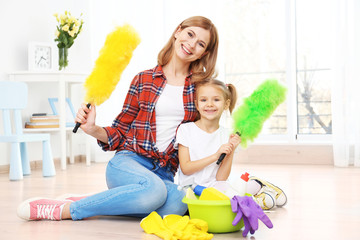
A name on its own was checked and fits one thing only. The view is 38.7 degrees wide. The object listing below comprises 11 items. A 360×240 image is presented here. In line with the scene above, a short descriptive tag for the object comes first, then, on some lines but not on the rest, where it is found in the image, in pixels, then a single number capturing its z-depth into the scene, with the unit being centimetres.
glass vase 417
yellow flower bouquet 416
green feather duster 199
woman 197
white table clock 403
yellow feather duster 198
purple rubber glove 165
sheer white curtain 390
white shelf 391
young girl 204
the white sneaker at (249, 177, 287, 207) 225
